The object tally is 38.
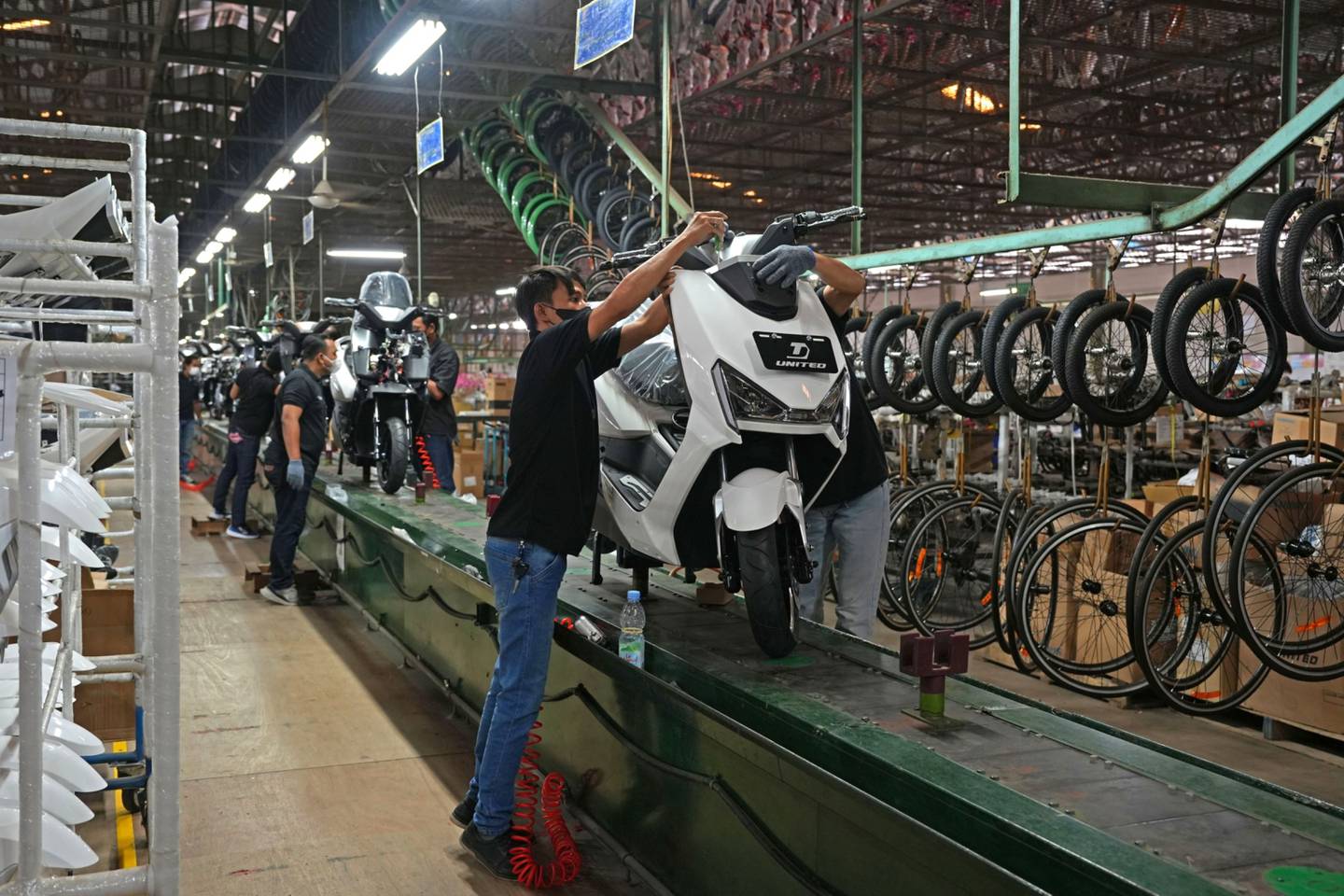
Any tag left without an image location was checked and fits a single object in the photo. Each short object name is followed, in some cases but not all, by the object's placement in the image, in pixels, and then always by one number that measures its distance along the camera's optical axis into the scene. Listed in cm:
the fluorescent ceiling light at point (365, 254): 1798
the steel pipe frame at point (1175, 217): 363
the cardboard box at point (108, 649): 403
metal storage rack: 174
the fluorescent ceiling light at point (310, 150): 995
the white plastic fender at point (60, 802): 199
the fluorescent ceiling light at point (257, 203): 1291
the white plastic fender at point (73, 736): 235
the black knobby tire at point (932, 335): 556
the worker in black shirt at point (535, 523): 320
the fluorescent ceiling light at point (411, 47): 664
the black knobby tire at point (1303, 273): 375
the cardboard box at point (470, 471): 1100
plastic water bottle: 319
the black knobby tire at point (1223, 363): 417
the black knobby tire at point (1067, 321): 468
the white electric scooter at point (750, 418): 312
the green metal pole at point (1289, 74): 428
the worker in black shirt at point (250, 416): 918
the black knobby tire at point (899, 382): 591
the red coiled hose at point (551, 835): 327
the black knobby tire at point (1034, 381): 501
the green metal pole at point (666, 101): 561
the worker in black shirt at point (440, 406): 831
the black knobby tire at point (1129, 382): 461
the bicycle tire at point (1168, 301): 425
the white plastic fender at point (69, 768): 210
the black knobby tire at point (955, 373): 546
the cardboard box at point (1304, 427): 509
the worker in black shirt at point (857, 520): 401
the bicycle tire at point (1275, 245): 380
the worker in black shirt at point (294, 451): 729
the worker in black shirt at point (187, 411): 1369
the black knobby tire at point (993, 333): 512
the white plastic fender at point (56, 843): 192
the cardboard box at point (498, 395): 1286
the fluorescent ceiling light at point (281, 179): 1147
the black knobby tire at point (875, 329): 600
